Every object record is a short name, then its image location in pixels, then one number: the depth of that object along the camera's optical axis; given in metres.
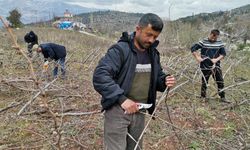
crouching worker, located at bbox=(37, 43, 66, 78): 4.03
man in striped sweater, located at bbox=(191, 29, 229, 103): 3.21
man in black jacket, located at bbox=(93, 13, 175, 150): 1.18
